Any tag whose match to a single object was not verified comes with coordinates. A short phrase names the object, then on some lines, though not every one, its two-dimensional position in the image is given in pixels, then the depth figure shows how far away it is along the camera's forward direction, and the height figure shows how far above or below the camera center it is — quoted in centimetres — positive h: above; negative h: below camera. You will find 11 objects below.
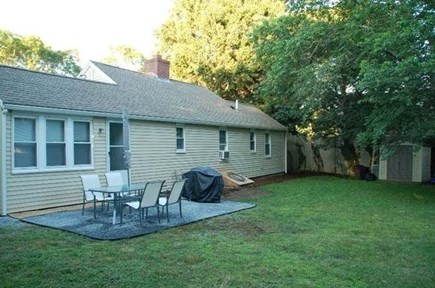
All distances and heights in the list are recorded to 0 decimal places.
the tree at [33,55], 3503 +826
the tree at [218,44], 2664 +706
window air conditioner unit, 1647 -77
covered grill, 1137 -148
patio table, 796 -119
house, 916 +19
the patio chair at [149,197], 768 -127
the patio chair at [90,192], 881 -127
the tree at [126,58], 4312 +933
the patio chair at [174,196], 850 -137
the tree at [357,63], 1002 +249
